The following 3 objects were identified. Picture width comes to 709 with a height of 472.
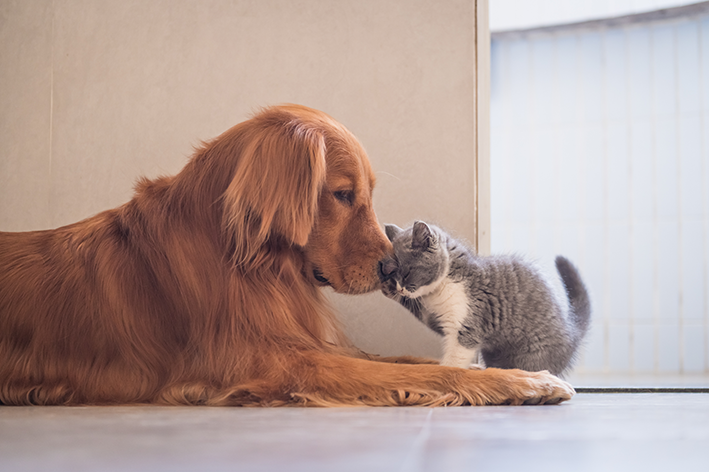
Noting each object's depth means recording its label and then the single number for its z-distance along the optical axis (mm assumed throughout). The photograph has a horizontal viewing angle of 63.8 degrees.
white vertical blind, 2848
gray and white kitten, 1641
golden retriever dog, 1262
